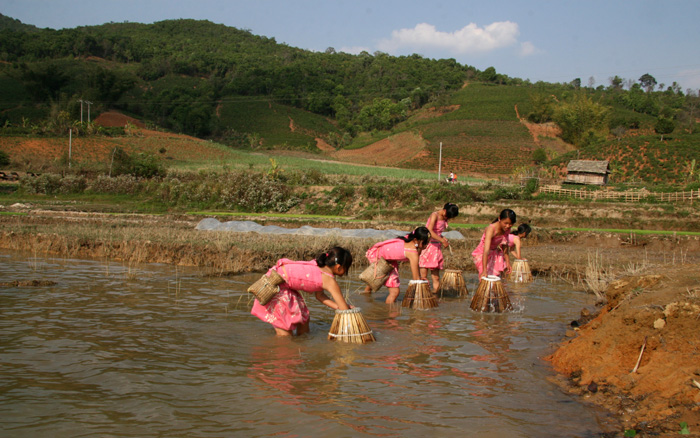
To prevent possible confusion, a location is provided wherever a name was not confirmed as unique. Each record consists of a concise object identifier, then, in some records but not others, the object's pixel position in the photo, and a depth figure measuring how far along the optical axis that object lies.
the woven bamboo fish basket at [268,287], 6.71
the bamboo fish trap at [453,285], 10.75
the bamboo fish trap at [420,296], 9.35
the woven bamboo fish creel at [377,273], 9.65
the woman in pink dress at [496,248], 9.13
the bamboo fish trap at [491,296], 9.11
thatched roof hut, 48.03
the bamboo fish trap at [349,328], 6.88
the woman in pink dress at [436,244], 9.48
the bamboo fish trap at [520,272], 12.23
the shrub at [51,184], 36.66
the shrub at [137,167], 41.16
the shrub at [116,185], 36.34
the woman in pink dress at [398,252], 8.88
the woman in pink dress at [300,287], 6.55
